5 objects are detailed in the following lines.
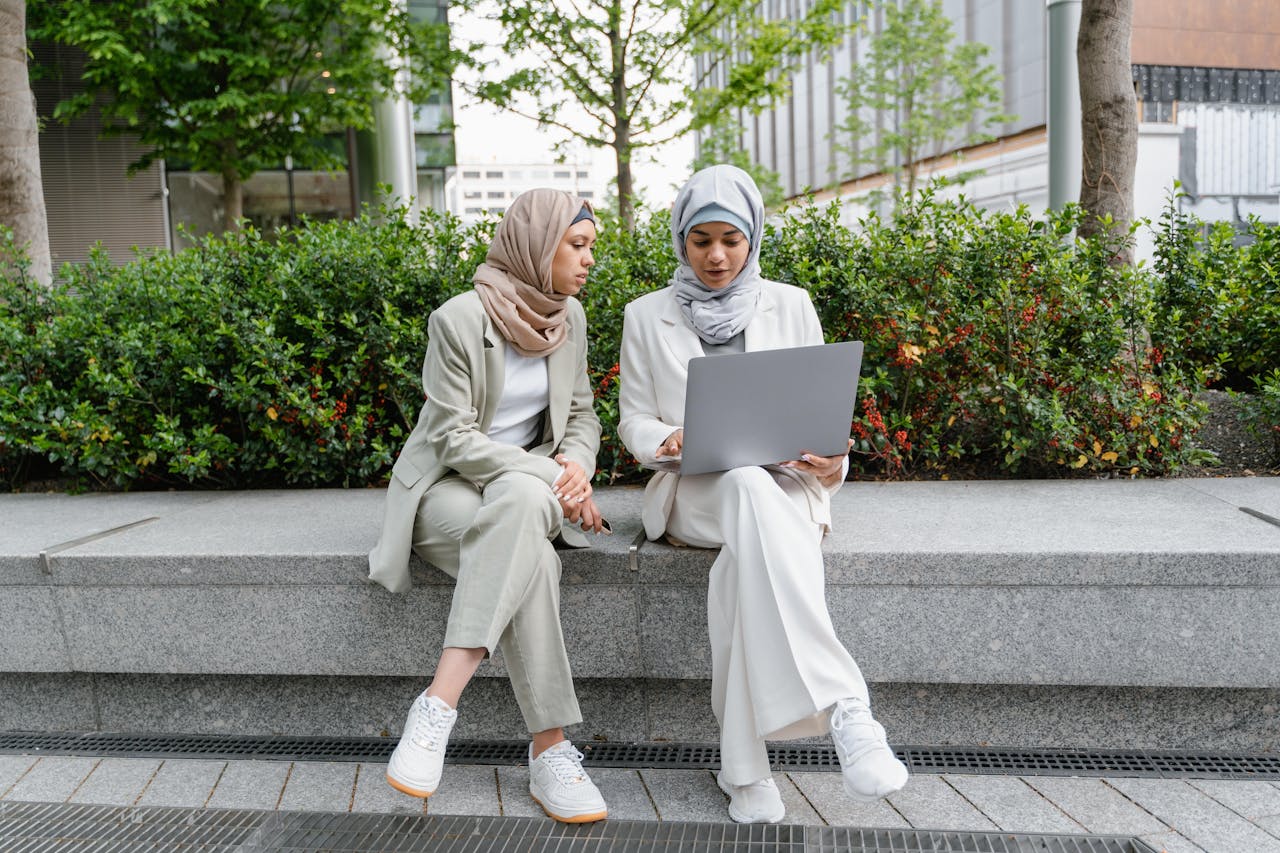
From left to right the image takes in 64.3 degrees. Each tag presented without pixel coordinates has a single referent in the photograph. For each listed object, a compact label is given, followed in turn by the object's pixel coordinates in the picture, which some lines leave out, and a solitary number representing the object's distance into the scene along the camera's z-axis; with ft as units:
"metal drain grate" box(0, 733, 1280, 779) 9.92
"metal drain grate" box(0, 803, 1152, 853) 8.60
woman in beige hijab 9.05
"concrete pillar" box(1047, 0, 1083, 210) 18.97
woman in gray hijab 8.54
